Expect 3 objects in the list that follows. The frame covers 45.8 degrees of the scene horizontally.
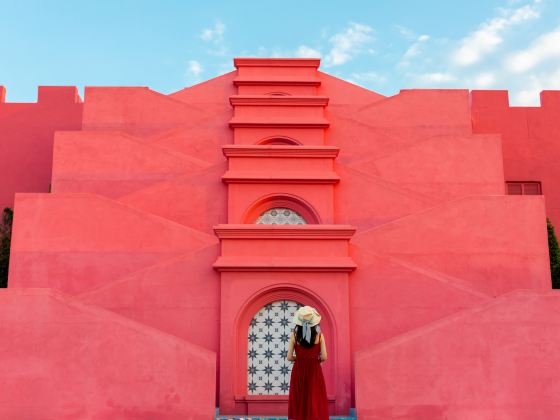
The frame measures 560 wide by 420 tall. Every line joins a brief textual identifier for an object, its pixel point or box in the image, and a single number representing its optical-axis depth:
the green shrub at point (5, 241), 19.02
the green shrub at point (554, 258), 18.31
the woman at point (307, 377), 8.43
